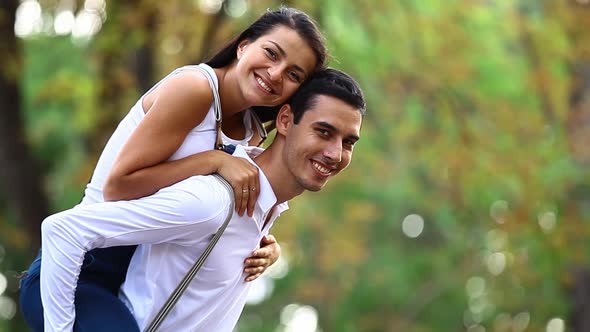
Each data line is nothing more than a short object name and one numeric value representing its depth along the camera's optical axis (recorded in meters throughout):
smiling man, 7.24
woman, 7.62
